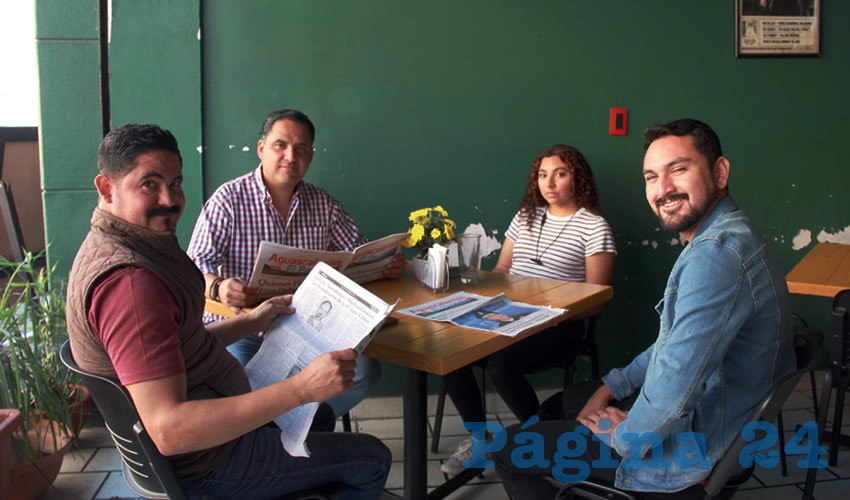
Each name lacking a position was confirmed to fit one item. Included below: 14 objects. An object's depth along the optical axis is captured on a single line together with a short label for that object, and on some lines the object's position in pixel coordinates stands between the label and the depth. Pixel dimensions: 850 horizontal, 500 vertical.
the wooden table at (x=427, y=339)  1.43
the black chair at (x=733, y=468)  1.15
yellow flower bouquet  2.10
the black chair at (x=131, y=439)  1.08
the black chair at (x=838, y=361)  2.10
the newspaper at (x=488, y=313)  1.64
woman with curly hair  2.35
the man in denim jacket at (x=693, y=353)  1.19
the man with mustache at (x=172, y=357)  1.05
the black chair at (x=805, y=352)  1.26
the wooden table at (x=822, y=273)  2.23
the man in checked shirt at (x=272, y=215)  2.28
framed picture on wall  3.15
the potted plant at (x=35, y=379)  2.12
